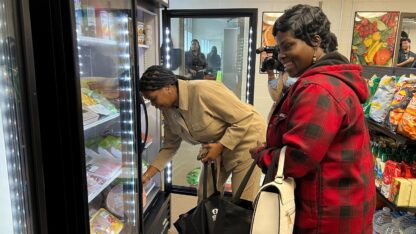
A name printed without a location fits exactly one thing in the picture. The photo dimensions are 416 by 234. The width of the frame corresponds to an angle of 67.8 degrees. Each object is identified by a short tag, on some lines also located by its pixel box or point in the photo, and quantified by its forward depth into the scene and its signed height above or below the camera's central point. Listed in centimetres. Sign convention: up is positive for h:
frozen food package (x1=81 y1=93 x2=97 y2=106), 159 -21
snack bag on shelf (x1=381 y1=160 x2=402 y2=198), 187 -68
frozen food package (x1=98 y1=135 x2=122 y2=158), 182 -50
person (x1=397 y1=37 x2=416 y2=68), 396 +11
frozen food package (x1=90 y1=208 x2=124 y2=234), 172 -91
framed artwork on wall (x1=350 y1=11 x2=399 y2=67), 389 +32
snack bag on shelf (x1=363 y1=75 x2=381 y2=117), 229 -18
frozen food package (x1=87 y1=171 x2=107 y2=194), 155 -62
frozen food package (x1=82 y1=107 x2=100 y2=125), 150 -28
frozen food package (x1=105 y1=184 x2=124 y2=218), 187 -85
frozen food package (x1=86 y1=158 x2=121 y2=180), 167 -59
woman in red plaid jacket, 96 -22
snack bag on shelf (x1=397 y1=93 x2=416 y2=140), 158 -30
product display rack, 177 -40
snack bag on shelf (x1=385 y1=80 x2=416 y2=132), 170 -21
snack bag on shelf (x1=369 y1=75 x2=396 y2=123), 199 -23
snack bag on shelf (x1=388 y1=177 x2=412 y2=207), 175 -72
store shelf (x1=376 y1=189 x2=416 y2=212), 178 -83
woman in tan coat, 184 -37
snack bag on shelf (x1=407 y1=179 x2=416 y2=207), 173 -74
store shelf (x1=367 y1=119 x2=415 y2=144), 172 -42
